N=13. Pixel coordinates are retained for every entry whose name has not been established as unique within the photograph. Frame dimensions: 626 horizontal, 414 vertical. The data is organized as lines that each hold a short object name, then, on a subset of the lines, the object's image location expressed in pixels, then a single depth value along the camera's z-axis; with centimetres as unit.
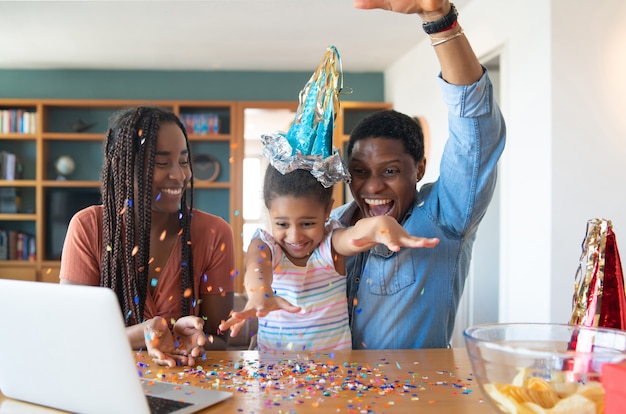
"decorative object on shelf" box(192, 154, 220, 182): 748
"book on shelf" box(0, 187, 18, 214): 721
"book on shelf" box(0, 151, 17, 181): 718
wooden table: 121
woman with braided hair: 196
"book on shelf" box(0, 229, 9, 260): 720
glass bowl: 93
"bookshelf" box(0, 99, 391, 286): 716
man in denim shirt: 173
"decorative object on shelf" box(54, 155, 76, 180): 736
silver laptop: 105
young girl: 180
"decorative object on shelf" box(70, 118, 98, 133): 732
